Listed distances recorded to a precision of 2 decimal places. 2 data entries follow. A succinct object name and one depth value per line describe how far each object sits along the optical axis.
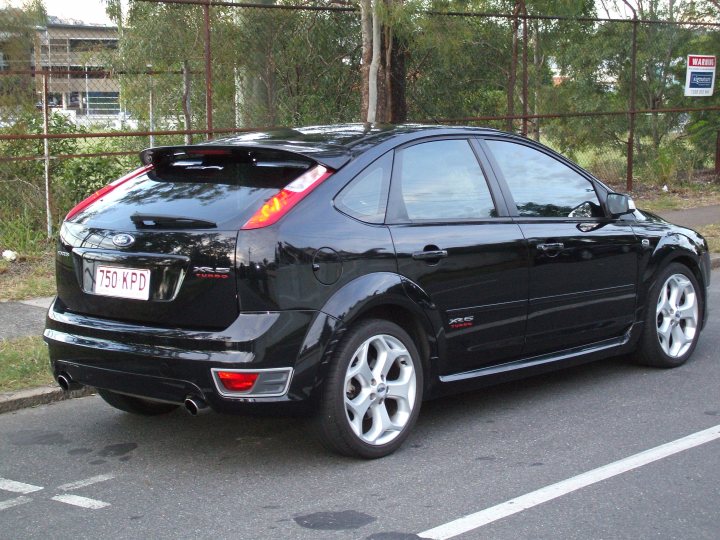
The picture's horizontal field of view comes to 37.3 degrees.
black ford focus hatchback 4.72
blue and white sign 17.08
